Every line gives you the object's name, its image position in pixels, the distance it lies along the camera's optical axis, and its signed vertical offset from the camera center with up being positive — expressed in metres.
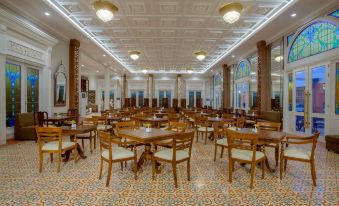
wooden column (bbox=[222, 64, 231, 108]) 14.55 +1.32
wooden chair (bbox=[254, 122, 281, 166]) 4.36 -0.54
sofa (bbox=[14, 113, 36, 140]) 6.18 -0.93
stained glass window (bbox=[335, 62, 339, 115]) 5.69 +0.38
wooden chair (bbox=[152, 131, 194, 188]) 3.00 -0.87
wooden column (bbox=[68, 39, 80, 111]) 8.81 +1.30
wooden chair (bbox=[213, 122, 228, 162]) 4.05 -0.73
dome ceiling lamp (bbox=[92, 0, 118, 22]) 5.07 +2.52
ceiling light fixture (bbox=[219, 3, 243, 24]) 5.23 +2.53
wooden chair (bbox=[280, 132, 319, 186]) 3.07 -0.89
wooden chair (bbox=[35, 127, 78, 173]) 3.51 -0.68
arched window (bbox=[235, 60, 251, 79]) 11.59 +2.07
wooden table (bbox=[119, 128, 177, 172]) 3.15 -0.57
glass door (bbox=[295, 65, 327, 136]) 6.25 +0.11
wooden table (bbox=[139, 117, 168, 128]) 5.70 -0.55
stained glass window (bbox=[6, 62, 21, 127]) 6.31 +0.34
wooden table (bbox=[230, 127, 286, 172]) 3.24 -0.60
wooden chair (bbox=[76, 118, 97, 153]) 5.37 -0.53
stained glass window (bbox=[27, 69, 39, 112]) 7.19 +0.47
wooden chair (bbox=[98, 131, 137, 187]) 2.99 -0.86
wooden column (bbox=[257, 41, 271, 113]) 8.89 +1.00
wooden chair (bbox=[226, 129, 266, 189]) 2.93 -0.85
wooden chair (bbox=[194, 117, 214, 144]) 5.92 -0.68
